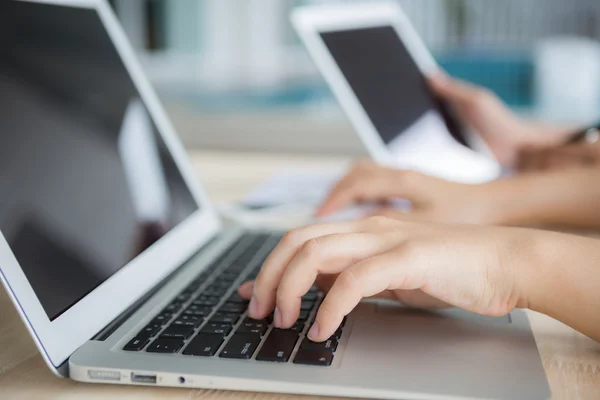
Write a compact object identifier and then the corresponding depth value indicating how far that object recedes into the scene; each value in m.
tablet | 1.06
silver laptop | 0.46
